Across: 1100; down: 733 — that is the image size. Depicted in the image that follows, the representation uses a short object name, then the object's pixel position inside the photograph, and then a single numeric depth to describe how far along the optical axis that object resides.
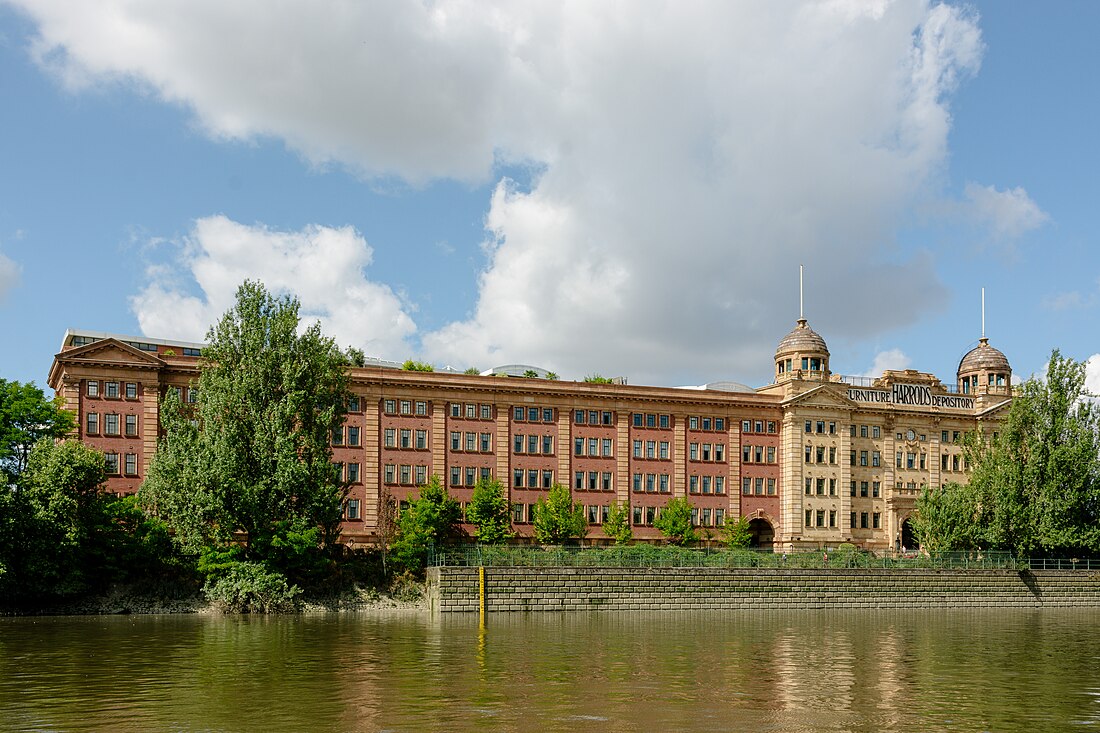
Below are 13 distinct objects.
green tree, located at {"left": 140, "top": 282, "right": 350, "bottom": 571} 67.88
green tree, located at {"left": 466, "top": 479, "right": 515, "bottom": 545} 92.31
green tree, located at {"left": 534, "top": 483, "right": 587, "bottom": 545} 95.56
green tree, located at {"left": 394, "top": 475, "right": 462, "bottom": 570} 82.44
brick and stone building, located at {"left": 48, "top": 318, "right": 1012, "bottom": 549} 87.75
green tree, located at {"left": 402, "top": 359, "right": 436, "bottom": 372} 101.25
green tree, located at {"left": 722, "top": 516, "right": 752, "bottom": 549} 102.75
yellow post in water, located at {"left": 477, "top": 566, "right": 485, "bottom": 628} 70.12
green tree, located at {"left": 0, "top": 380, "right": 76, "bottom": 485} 78.31
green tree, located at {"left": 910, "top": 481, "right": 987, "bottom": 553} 90.56
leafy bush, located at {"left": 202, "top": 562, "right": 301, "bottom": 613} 67.75
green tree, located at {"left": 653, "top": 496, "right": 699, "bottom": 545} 100.19
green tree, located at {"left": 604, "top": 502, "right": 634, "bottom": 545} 98.69
